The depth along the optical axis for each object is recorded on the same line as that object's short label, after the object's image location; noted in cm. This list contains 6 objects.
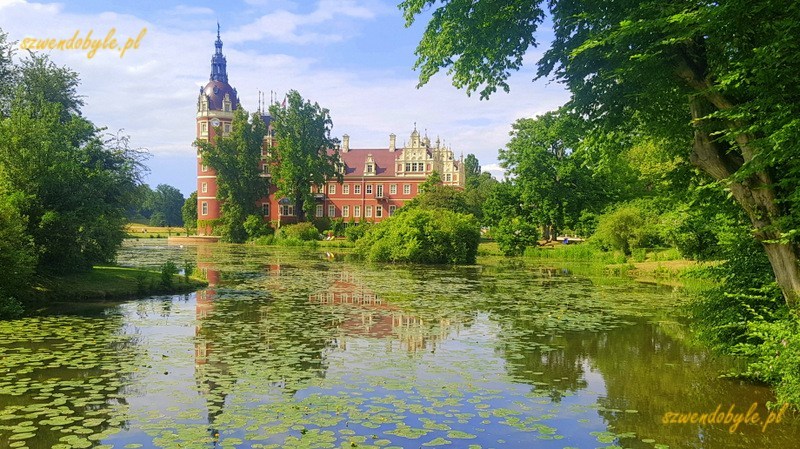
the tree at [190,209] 8088
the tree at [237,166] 6103
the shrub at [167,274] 1947
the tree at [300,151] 6069
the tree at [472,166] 10649
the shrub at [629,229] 3491
